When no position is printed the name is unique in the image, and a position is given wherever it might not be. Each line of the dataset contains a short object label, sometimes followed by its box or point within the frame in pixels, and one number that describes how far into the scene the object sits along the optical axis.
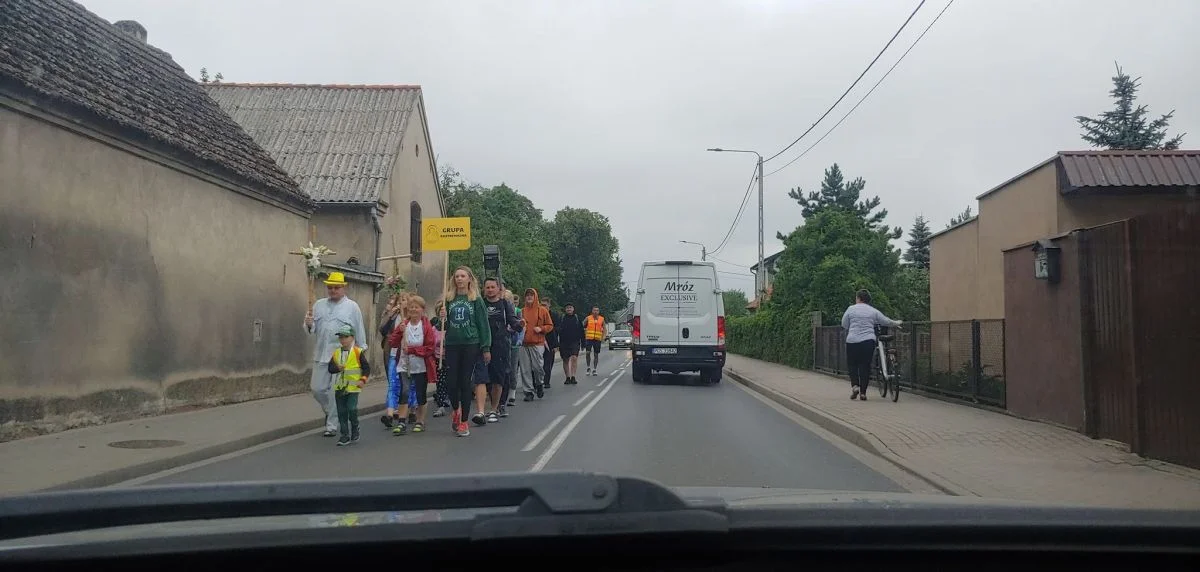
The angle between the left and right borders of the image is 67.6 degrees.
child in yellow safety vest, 9.34
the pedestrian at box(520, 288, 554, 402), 14.95
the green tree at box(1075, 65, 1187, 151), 34.31
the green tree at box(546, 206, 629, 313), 72.19
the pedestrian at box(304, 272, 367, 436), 9.72
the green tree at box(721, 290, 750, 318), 77.62
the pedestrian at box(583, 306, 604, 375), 23.02
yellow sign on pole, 21.23
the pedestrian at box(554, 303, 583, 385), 18.95
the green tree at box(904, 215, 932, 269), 62.19
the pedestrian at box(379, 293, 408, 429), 10.80
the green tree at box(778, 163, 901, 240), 59.59
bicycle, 13.41
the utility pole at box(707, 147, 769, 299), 28.17
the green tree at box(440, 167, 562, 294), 45.25
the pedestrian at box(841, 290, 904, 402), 13.30
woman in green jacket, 9.91
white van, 19.12
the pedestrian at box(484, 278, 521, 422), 10.88
